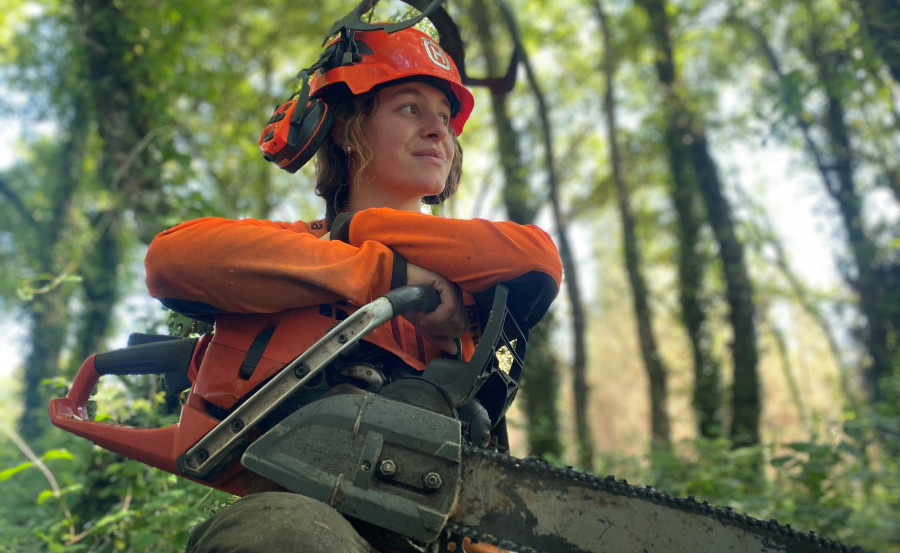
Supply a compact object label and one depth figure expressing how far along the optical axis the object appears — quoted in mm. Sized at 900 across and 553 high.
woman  1467
